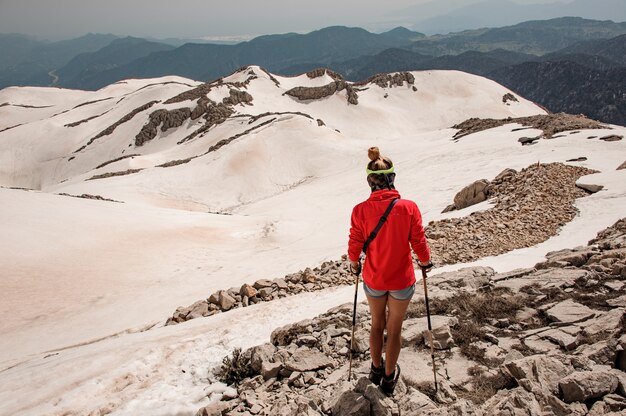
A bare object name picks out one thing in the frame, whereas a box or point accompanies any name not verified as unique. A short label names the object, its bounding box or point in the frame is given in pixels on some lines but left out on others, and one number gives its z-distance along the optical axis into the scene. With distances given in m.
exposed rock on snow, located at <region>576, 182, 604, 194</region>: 15.12
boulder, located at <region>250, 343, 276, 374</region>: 6.40
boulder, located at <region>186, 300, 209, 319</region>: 10.41
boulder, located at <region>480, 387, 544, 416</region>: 4.09
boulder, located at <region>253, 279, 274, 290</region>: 11.25
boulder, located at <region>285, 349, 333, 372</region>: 6.09
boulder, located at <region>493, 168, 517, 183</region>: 17.39
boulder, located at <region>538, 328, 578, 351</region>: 5.57
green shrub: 6.44
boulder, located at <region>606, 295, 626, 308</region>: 6.60
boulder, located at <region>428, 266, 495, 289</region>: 8.40
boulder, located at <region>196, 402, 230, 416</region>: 5.54
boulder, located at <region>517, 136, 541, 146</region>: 26.88
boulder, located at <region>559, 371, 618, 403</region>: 4.15
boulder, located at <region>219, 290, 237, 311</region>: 10.55
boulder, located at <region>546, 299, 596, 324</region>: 6.34
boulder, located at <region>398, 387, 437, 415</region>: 4.62
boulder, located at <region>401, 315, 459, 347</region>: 6.37
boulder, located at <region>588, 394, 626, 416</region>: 3.96
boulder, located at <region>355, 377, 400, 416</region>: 4.68
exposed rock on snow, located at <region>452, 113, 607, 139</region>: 29.97
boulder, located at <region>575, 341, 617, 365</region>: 4.76
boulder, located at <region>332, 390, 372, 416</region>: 4.72
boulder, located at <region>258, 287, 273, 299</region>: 10.79
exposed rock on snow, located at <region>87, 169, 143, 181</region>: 41.33
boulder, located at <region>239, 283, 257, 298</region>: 10.88
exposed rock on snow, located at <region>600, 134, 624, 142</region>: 24.45
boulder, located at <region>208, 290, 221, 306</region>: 10.83
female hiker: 4.76
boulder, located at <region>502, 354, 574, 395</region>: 4.44
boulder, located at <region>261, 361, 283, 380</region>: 6.08
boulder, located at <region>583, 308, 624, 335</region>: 5.65
